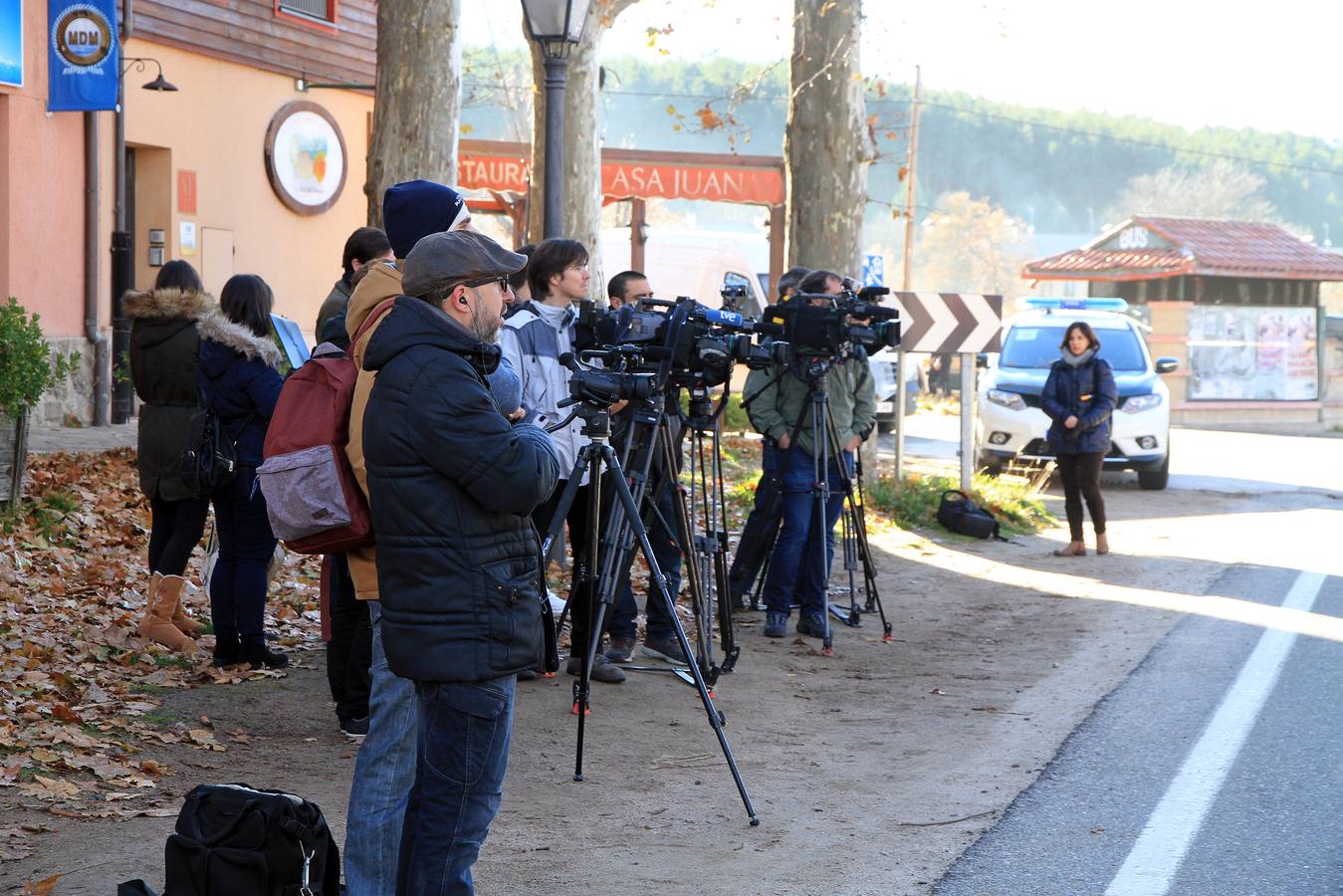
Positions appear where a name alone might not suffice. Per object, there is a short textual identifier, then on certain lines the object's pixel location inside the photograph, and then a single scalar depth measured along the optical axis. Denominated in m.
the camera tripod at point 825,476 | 8.71
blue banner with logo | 16.12
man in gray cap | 3.74
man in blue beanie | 4.21
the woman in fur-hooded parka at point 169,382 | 7.38
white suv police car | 17.22
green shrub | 10.23
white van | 24.38
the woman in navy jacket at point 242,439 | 7.04
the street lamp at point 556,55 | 9.84
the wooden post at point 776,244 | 25.74
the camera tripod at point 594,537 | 5.68
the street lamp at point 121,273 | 17.22
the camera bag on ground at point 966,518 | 13.66
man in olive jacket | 8.95
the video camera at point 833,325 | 8.58
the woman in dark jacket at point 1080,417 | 12.64
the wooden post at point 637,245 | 23.75
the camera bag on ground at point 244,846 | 3.91
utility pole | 14.18
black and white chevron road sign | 14.45
